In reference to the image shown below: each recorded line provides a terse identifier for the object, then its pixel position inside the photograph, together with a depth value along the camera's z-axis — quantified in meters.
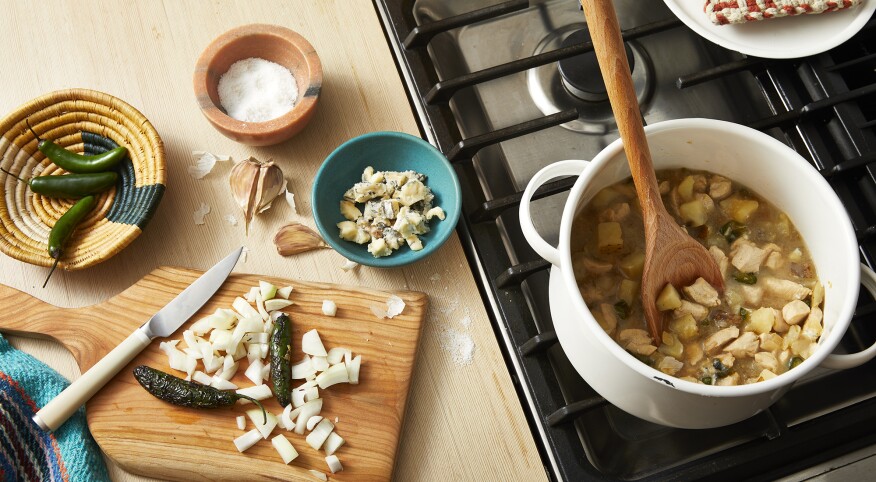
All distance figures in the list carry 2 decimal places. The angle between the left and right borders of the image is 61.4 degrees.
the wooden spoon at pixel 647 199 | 0.73
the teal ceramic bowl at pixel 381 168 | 1.00
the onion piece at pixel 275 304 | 1.00
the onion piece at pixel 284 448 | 0.93
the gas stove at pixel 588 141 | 0.91
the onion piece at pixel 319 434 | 0.94
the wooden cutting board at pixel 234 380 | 0.94
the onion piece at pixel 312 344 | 0.98
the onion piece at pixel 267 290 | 1.00
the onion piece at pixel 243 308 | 1.00
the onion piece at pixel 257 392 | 0.95
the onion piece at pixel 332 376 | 0.95
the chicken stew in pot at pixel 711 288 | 0.79
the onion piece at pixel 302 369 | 0.97
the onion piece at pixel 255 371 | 0.96
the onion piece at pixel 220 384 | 0.96
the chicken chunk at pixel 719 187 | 0.86
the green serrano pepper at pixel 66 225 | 0.98
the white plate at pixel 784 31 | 0.99
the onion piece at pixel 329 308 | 1.00
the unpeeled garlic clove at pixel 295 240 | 1.04
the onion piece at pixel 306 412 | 0.95
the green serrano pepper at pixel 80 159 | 1.03
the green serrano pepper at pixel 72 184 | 1.02
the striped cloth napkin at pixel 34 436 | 0.94
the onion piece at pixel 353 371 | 0.97
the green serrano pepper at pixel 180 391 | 0.94
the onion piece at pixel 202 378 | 0.96
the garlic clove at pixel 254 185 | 1.04
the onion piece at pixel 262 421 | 0.94
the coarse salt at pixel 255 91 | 1.08
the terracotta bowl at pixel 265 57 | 1.03
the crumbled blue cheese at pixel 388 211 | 1.00
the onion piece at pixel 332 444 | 0.94
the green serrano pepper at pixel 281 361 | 0.95
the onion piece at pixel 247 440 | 0.94
